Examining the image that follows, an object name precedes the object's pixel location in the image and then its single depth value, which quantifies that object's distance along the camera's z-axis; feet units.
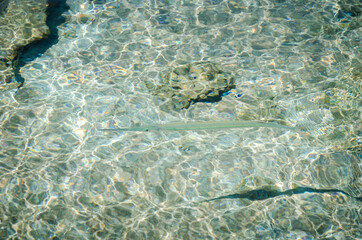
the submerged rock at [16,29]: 20.85
